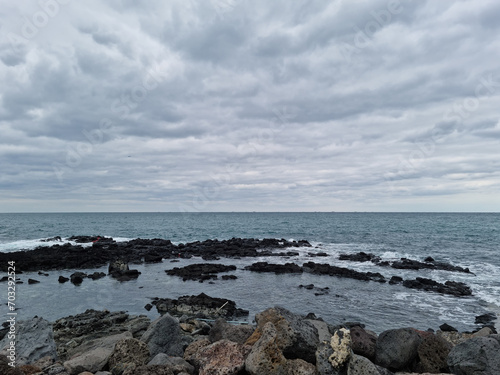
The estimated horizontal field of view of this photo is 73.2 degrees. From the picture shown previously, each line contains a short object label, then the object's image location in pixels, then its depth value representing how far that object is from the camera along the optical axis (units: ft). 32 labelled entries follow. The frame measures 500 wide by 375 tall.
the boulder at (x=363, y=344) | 22.08
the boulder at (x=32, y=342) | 25.97
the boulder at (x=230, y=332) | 25.72
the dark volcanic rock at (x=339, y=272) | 77.56
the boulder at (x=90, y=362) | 21.34
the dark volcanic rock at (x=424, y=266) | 90.38
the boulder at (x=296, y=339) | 20.07
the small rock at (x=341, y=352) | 18.24
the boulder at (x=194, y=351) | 20.81
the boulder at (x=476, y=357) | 18.47
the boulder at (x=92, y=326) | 37.06
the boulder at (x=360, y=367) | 17.63
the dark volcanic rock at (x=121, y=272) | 76.70
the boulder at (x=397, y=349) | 21.24
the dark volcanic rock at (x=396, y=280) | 74.24
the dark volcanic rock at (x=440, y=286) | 64.34
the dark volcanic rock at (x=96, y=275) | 76.18
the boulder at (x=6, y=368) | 18.12
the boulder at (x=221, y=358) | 18.80
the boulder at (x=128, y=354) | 21.43
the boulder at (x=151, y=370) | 18.29
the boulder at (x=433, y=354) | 20.83
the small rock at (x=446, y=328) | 41.55
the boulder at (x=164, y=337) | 25.79
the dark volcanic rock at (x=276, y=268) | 86.54
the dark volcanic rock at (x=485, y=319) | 47.11
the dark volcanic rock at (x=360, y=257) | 105.50
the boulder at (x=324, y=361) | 18.24
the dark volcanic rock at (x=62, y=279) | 71.96
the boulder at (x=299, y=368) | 18.34
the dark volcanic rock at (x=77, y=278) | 71.53
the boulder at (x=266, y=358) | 17.83
